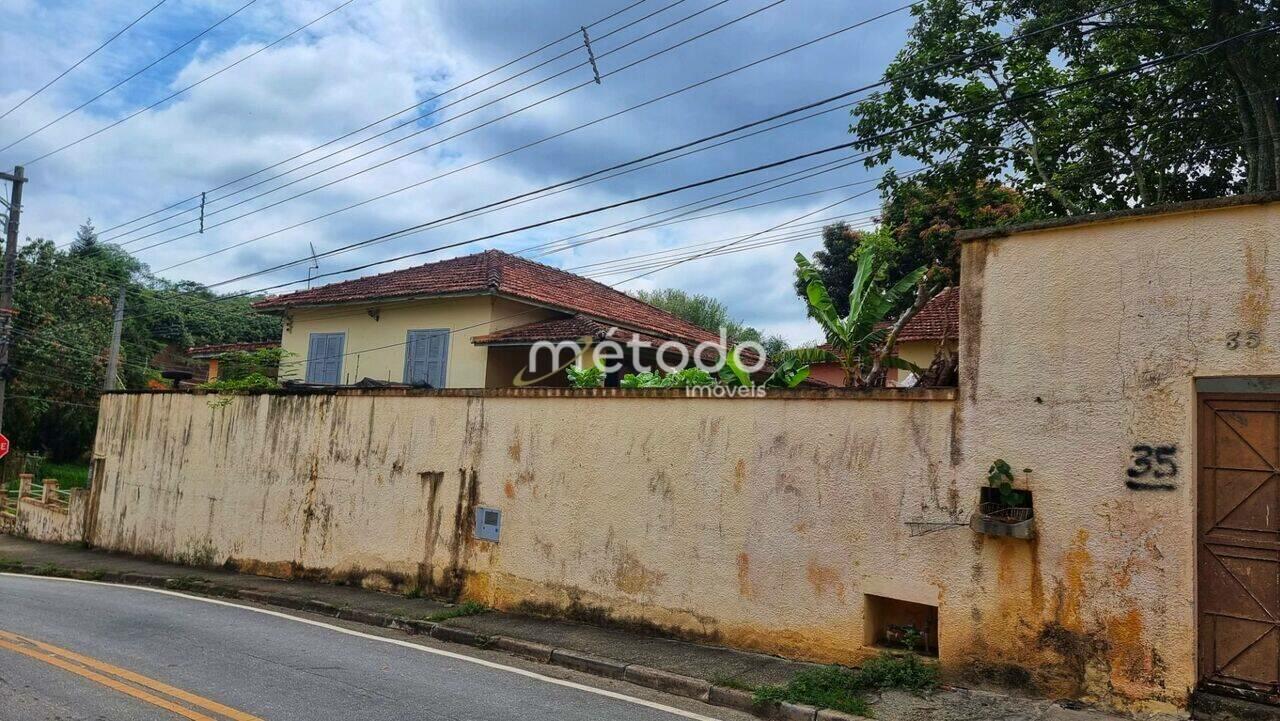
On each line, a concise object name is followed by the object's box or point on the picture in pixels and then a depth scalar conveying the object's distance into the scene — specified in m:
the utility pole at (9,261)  20.92
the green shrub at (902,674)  6.94
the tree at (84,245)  38.69
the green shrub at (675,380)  11.42
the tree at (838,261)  27.73
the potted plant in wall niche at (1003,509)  6.73
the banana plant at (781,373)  10.11
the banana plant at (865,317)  9.41
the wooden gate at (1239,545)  6.07
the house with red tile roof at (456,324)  17.73
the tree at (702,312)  38.12
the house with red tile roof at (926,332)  18.84
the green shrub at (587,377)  13.03
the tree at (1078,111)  13.95
